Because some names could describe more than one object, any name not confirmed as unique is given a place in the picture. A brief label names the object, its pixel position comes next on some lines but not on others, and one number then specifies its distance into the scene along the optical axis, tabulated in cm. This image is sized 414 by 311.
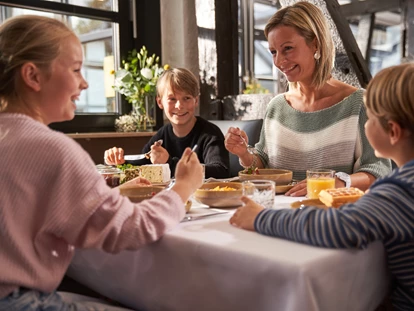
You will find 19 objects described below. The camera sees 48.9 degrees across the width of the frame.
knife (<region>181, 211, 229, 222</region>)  108
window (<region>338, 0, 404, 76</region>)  296
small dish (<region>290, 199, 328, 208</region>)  116
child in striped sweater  83
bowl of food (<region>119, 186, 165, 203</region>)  120
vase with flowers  355
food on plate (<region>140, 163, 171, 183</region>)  159
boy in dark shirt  218
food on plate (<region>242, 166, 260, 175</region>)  154
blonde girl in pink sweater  84
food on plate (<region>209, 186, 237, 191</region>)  126
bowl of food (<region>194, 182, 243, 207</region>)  121
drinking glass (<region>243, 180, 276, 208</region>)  113
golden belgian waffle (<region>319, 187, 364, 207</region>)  107
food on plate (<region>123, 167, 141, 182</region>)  153
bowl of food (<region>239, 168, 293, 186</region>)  145
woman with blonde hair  179
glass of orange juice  129
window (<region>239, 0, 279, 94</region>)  365
